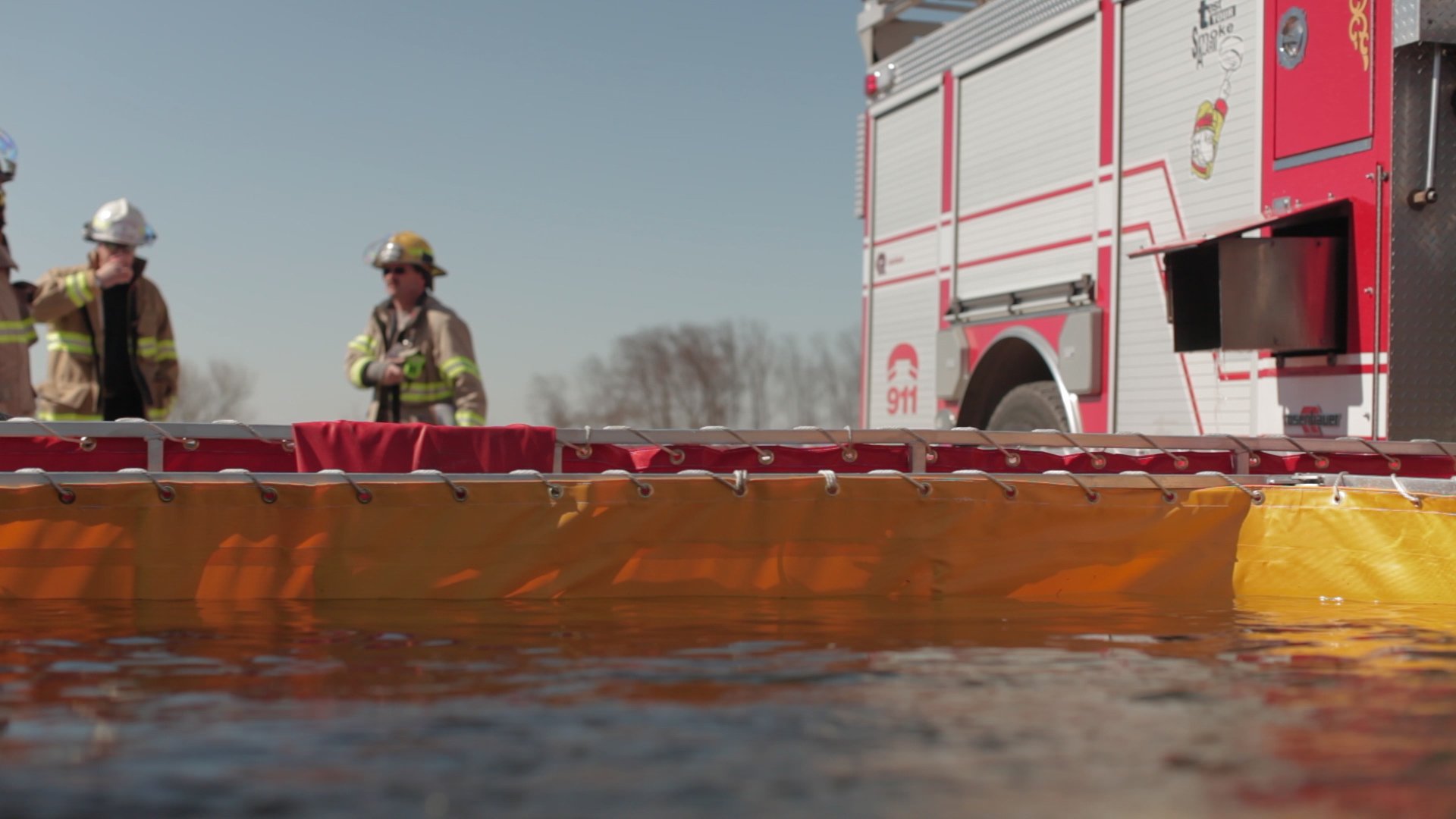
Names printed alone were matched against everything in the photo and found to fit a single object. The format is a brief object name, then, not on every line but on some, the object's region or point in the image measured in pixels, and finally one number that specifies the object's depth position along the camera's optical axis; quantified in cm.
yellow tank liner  397
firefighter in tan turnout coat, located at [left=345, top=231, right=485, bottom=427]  763
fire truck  686
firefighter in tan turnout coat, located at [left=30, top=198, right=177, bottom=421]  786
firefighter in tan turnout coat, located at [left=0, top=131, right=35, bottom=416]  721
